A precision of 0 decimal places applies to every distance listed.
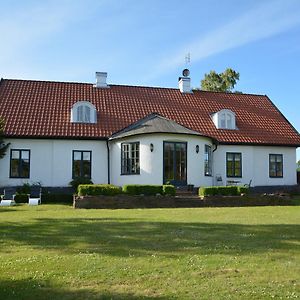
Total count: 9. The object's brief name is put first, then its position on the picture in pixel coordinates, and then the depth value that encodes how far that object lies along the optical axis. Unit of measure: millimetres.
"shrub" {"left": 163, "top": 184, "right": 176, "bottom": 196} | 22031
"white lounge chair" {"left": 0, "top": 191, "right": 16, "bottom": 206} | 22125
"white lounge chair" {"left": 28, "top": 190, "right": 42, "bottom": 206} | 22906
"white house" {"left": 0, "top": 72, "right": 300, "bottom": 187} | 26016
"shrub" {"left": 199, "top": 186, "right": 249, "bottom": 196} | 22266
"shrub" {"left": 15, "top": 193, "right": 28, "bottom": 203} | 23953
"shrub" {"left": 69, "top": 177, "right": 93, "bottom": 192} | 26688
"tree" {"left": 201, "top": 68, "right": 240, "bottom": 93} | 51062
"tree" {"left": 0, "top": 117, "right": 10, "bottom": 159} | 25298
